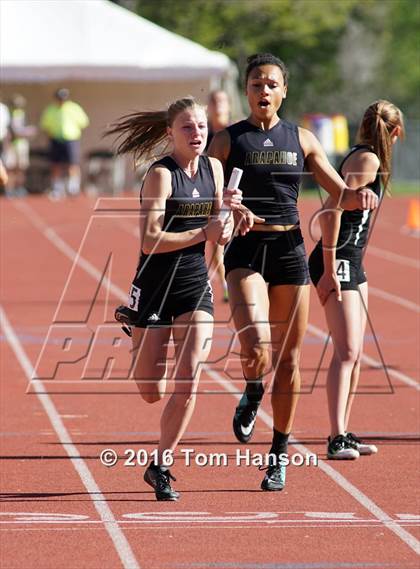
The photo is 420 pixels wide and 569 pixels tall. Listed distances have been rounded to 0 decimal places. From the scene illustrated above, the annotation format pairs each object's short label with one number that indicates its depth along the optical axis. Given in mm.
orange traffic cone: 57469
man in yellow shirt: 67750
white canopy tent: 67750
